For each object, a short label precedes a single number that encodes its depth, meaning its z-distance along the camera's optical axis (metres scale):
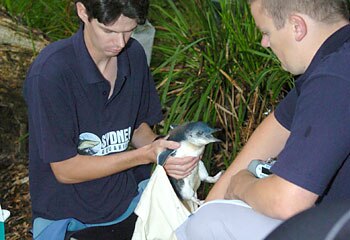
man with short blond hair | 2.15
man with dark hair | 2.91
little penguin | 2.84
